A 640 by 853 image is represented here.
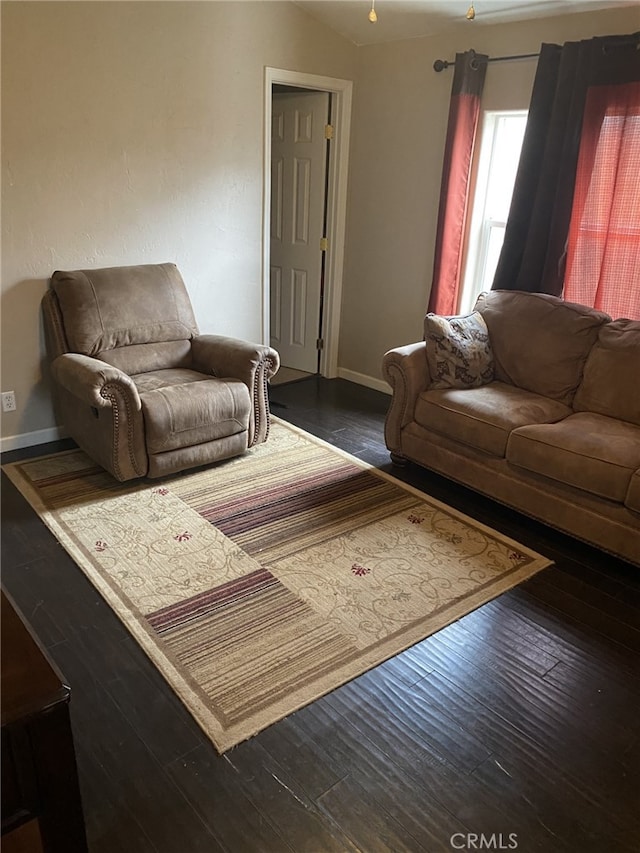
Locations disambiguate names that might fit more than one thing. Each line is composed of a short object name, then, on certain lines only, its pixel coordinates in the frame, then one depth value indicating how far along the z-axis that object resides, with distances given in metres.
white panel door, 4.61
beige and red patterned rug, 2.08
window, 3.85
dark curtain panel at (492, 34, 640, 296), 3.10
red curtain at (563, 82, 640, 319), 3.12
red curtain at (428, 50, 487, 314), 3.70
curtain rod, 3.87
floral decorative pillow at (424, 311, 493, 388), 3.32
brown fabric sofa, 2.64
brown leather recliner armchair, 3.06
